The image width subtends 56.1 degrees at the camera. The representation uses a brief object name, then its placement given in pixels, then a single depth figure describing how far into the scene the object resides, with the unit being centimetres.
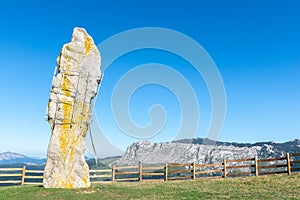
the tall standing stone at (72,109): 1398
